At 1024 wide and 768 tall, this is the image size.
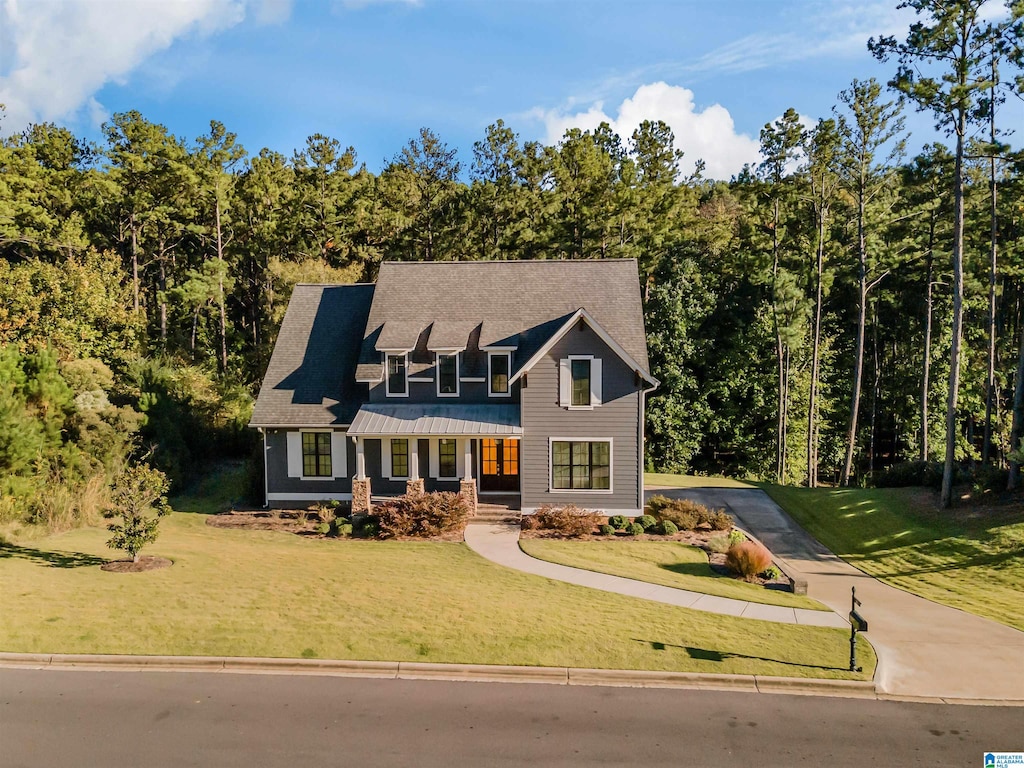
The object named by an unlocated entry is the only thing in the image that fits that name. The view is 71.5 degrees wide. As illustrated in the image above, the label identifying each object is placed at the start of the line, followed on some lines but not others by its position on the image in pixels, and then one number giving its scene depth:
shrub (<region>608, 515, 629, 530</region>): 22.75
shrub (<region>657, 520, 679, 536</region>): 22.58
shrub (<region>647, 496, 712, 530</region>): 23.19
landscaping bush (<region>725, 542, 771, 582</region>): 18.17
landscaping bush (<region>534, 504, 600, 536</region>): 22.30
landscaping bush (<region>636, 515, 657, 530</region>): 22.98
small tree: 17.62
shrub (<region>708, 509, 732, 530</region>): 23.31
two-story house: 24.42
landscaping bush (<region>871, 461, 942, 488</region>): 27.81
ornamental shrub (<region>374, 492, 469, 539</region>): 22.12
